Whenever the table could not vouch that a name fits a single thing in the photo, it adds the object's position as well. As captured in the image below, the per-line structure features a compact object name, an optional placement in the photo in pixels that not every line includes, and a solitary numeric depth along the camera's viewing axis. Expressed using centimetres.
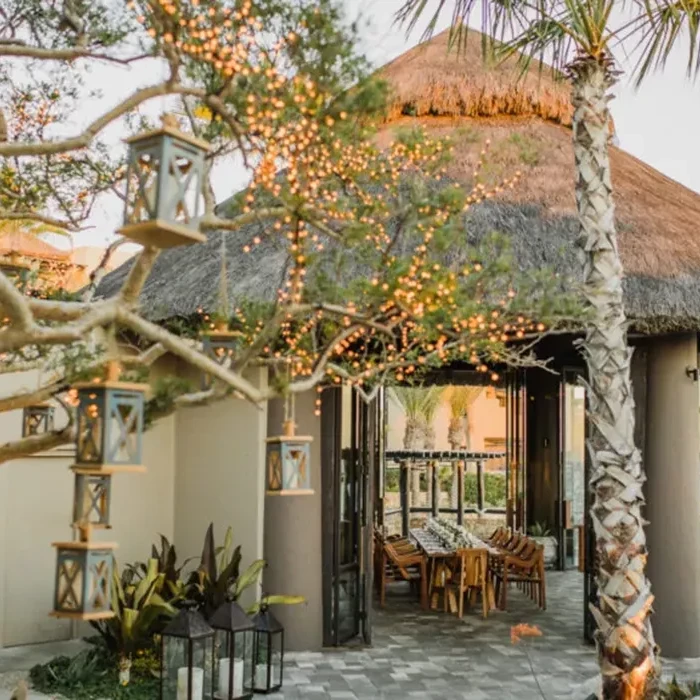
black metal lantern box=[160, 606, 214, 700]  597
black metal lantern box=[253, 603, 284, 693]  650
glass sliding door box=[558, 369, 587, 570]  1267
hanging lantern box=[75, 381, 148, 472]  359
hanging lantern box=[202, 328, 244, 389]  505
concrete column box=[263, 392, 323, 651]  832
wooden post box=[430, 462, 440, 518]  1753
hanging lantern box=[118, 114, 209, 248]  328
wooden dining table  1020
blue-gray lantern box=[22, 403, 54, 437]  554
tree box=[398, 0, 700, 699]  601
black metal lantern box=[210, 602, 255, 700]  619
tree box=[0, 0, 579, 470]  439
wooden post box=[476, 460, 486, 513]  1817
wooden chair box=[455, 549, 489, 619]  993
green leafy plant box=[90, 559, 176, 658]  695
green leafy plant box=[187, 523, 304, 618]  746
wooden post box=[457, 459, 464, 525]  1692
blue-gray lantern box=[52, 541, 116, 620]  359
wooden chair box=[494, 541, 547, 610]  1036
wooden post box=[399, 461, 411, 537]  1617
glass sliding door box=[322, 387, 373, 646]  859
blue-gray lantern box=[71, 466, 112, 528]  369
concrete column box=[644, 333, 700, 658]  819
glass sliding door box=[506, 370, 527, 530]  1382
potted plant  1387
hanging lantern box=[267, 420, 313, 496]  475
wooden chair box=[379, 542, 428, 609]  1051
